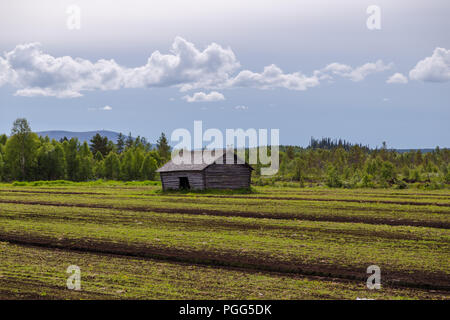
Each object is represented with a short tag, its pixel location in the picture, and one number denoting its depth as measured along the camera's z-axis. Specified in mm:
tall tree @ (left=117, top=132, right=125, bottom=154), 173275
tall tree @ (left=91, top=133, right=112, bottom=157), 144125
